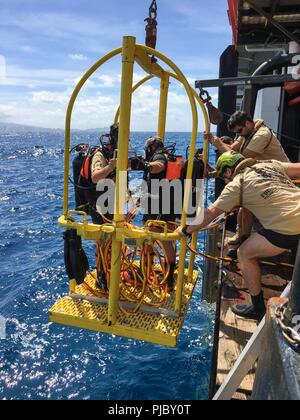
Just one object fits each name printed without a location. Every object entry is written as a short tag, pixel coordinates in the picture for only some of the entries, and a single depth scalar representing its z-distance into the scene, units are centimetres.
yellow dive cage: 360
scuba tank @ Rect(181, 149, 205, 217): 416
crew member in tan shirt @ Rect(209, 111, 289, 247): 523
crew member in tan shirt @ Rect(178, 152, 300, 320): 370
